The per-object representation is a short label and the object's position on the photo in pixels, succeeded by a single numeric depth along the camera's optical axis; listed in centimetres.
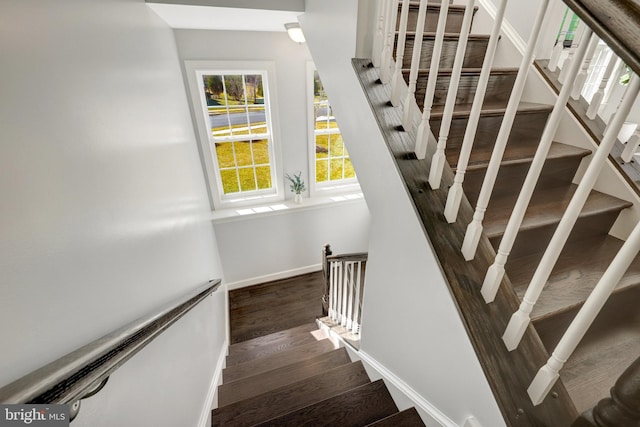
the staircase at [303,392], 142
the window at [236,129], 295
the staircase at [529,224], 90
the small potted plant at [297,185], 353
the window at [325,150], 332
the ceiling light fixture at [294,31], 204
